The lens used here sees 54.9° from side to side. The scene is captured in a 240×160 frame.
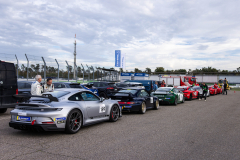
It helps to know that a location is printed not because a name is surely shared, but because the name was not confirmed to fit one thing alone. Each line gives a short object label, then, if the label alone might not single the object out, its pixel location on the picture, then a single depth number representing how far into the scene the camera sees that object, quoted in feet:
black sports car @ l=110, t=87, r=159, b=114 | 34.54
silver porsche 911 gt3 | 18.94
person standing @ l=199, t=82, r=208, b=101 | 65.23
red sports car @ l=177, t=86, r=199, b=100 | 64.44
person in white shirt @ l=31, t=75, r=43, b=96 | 25.23
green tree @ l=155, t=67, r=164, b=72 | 378.10
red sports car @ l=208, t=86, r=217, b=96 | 91.39
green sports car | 49.57
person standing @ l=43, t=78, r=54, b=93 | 27.24
